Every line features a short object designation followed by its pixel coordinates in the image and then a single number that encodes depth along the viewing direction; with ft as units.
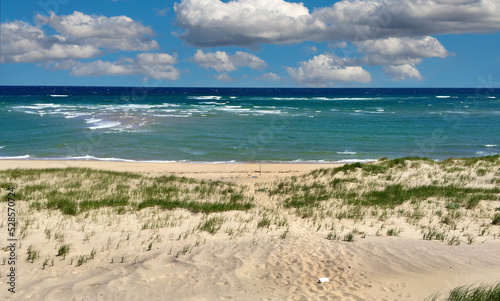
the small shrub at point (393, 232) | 36.66
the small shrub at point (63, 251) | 31.06
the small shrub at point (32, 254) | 30.09
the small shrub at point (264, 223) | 38.99
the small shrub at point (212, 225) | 37.22
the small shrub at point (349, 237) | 34.44
